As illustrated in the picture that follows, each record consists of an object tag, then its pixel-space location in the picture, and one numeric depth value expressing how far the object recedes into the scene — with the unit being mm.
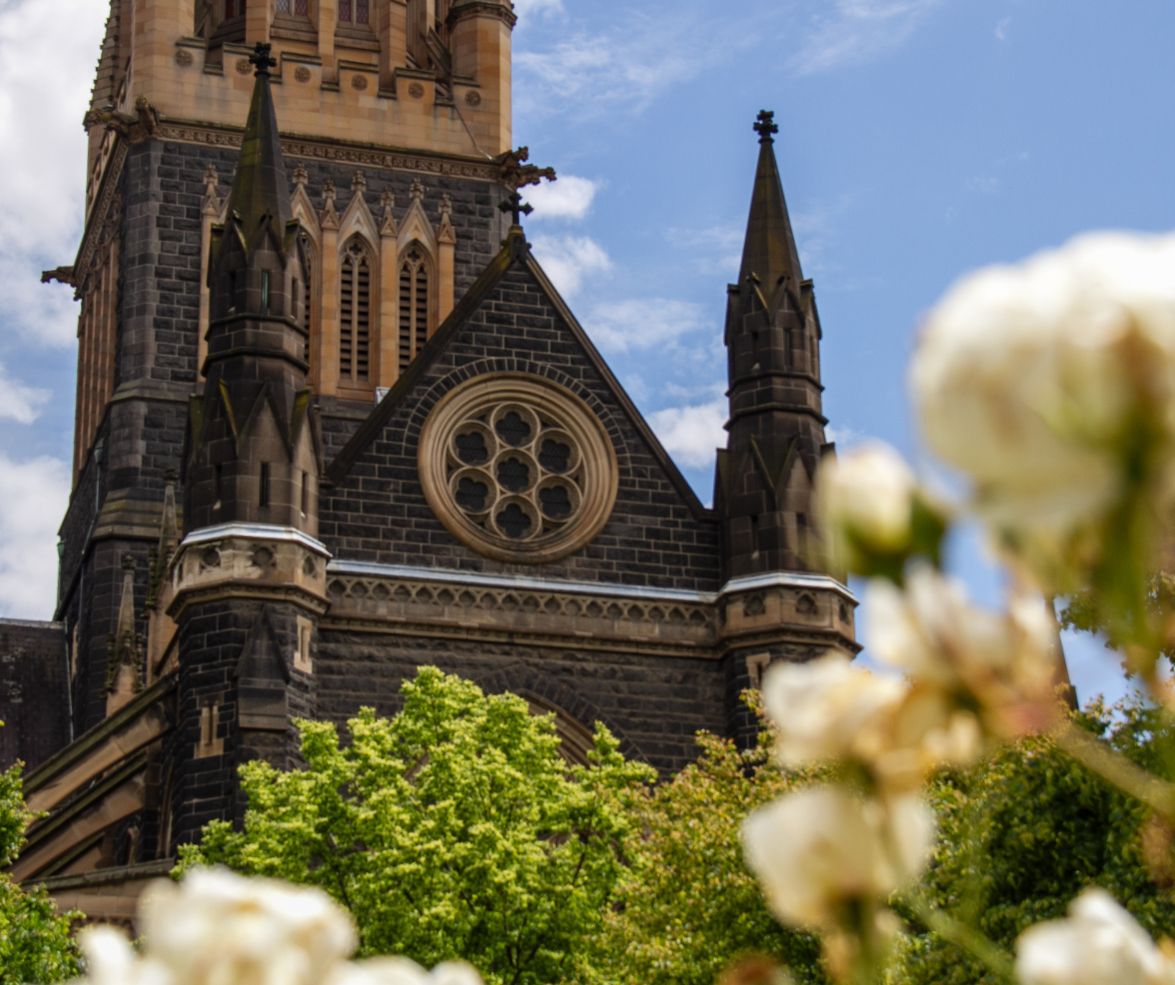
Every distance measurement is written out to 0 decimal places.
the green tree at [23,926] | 25062
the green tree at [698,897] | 23156
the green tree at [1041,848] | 19406
